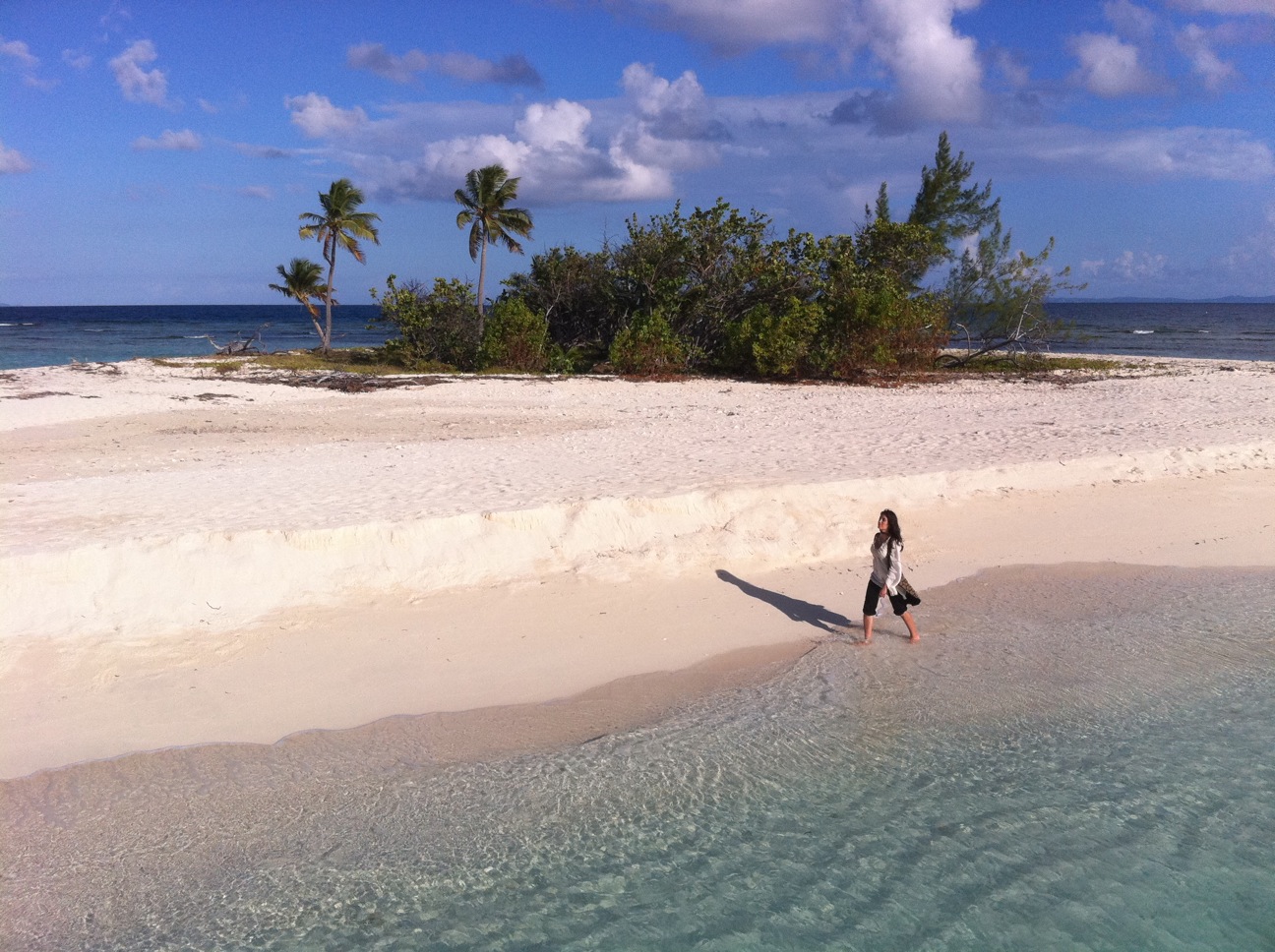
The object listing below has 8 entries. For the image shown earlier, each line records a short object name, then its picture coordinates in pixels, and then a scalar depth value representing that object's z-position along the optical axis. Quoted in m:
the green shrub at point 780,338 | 24.69
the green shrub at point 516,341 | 26.78
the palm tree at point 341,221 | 31.98
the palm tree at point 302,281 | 34.75
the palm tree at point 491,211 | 31.45
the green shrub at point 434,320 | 29.11
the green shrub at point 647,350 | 25.47
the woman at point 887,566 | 8.07
